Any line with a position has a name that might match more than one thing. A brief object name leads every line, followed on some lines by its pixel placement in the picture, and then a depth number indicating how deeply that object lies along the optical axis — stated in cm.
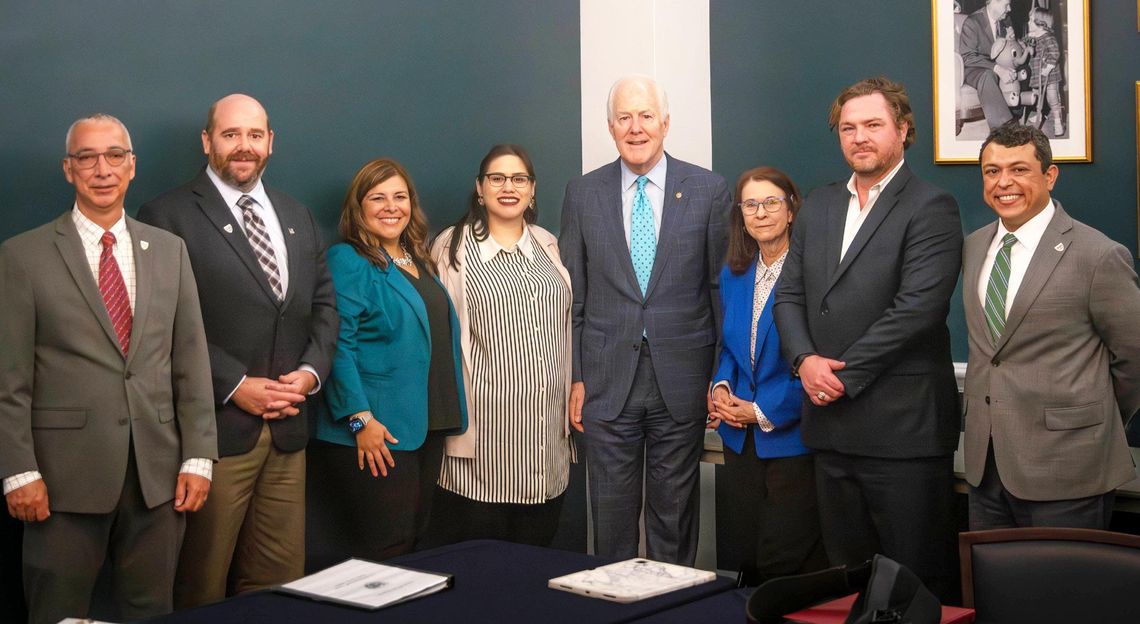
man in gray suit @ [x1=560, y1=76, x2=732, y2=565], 434
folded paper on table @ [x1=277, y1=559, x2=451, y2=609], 239
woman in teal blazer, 407
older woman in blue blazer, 404
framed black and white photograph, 449
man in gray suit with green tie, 335
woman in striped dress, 429
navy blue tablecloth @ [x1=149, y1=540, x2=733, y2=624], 229
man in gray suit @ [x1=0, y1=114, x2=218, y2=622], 321
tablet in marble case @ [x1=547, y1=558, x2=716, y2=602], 240
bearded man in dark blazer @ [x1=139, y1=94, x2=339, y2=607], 370
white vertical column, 547
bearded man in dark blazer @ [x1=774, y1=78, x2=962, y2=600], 367
